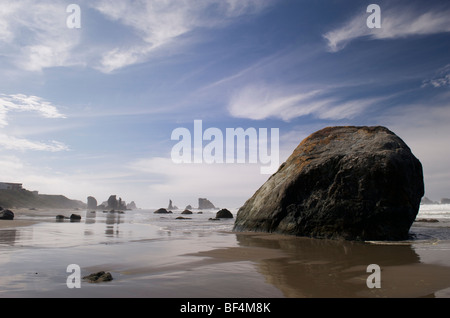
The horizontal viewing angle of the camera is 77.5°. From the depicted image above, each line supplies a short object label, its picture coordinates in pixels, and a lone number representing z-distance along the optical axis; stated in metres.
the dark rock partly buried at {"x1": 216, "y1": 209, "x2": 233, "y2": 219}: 33.66
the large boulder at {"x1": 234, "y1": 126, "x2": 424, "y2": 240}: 9.64
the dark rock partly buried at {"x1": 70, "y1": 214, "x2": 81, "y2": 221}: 22.94
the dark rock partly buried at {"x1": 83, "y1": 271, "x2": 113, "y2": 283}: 4.18
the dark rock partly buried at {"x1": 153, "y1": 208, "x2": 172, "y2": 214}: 57.88
